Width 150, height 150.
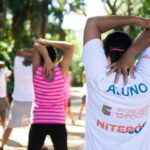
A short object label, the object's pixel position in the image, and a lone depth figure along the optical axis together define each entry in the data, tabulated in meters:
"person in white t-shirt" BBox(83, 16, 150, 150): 2.87
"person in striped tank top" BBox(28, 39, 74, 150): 5.29
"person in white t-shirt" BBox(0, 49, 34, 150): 8.13
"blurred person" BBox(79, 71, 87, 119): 14.21
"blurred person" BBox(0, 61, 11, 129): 8.93
